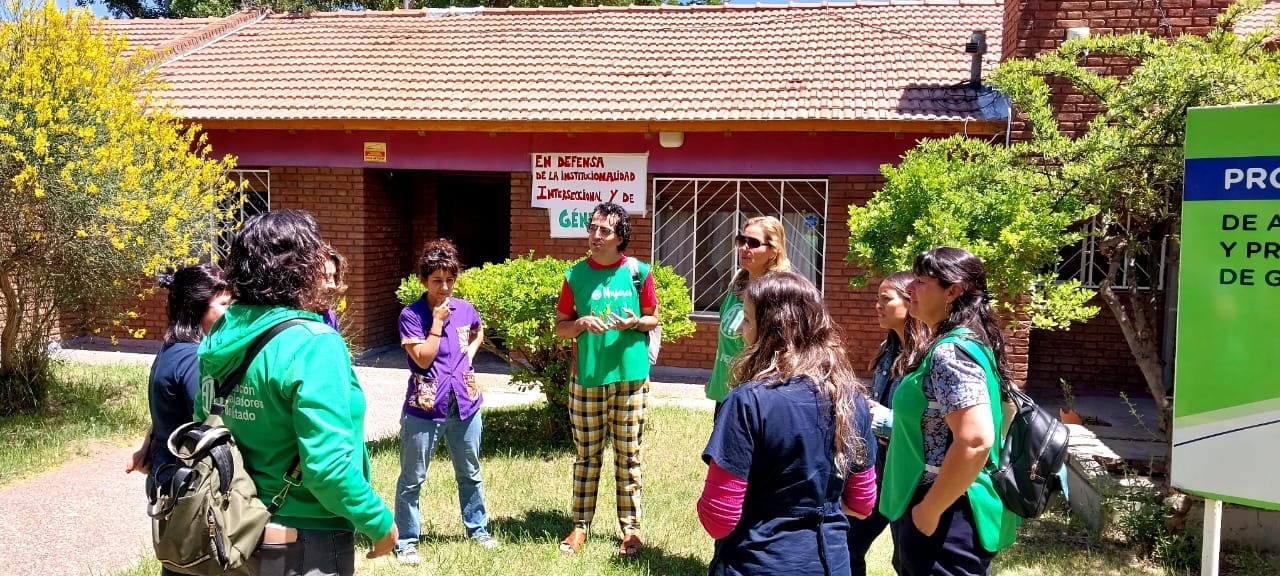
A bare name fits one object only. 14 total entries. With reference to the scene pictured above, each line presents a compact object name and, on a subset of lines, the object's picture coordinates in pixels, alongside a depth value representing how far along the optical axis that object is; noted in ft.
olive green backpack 6.85
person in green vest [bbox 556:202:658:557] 14.29
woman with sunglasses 12.82
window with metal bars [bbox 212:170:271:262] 35.04
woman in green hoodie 7.06
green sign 9.90
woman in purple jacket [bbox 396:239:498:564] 13.91
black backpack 8.66
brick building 29.45
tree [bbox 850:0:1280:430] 14.83
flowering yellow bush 20.26
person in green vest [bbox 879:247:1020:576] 8.11
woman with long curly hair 7.36
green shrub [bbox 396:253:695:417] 20.42
